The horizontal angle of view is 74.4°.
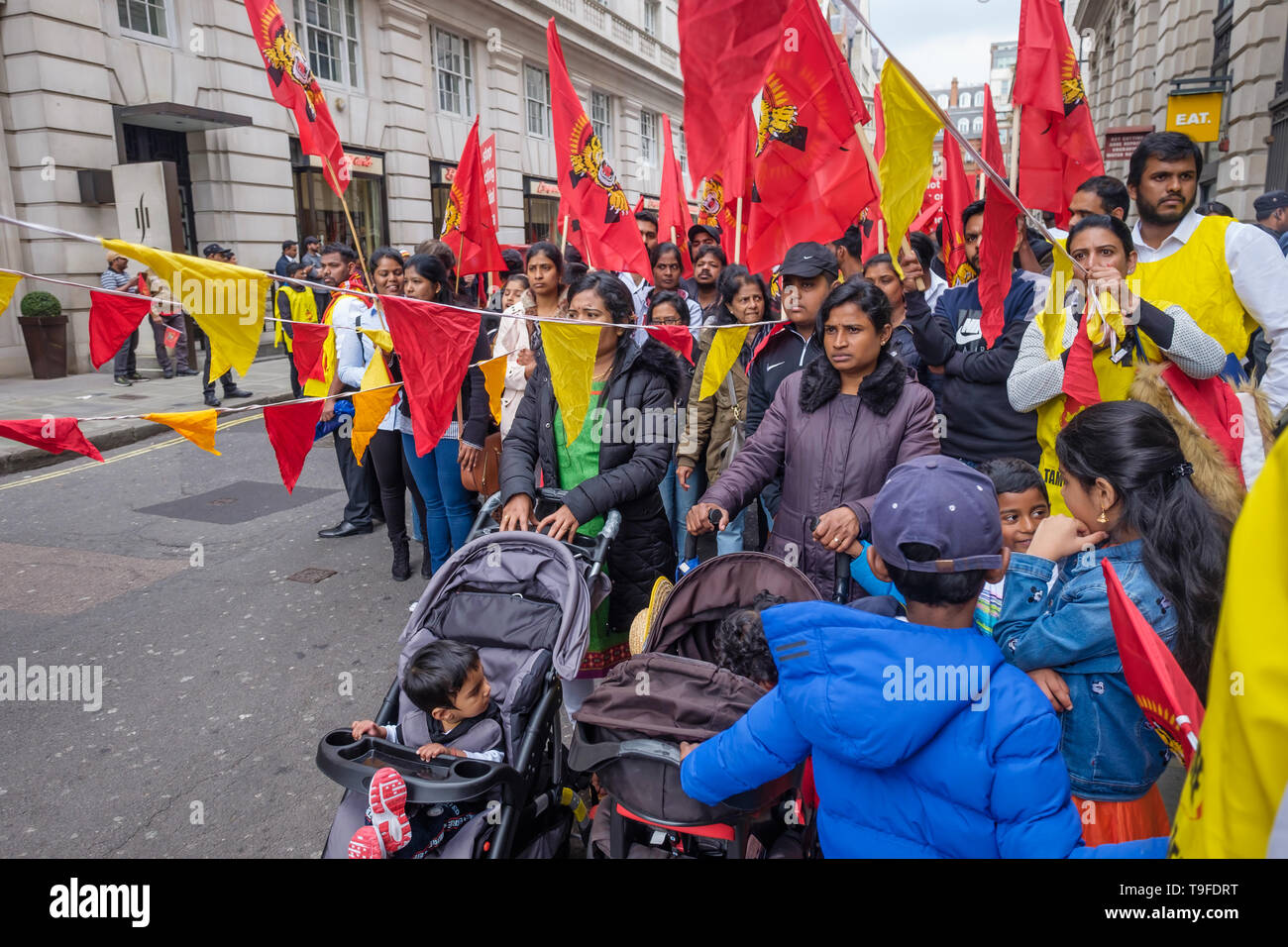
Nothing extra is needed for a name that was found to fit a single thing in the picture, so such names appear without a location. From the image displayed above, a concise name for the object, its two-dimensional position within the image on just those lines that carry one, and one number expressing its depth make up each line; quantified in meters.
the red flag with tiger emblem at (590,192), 6.40
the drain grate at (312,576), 5.68
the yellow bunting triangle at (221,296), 3.19
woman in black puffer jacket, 3.63
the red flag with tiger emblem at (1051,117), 4.88
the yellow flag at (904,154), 3.63
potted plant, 12.76
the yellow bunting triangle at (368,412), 4.50
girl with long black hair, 1.84
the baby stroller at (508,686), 2.26
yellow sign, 13.65
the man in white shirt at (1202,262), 3.12
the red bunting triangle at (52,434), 3.28
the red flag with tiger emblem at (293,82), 5.42
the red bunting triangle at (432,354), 3.86
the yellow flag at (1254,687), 0.82
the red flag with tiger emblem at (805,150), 4.45
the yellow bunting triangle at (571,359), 3.62
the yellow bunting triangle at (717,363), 4.47
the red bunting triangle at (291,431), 3.97
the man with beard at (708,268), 7.12
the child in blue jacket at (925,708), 1.53
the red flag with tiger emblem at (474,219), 7.13
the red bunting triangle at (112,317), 3.78
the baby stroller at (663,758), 2.08
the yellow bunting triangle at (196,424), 3.56
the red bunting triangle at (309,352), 5.86
